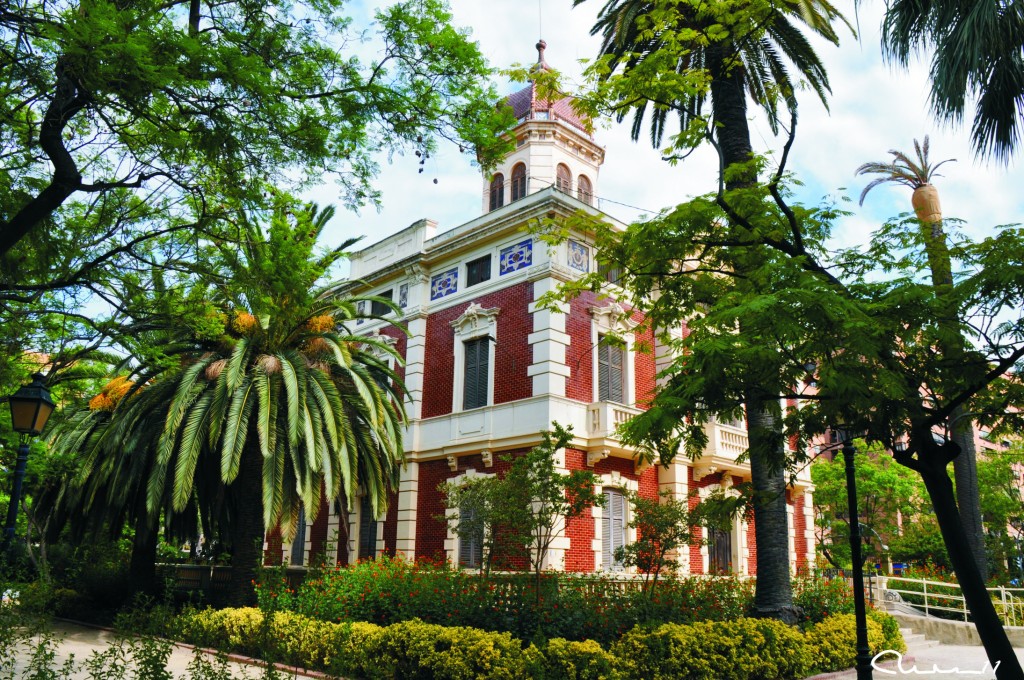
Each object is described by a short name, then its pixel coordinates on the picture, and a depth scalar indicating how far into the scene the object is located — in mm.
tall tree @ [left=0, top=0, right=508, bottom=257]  6836
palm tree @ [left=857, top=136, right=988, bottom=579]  8852
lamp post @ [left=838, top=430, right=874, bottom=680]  10000
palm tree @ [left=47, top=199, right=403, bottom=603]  16734
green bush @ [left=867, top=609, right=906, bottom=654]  16734
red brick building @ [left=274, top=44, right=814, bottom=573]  20641
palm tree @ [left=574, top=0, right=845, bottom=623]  14875
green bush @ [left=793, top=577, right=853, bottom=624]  16609
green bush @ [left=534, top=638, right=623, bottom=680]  11344
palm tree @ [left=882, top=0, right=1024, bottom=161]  9969
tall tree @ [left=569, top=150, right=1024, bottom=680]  8320
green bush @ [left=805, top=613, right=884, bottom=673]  14102
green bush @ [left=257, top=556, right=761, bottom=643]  13266
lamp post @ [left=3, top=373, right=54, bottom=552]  10891
